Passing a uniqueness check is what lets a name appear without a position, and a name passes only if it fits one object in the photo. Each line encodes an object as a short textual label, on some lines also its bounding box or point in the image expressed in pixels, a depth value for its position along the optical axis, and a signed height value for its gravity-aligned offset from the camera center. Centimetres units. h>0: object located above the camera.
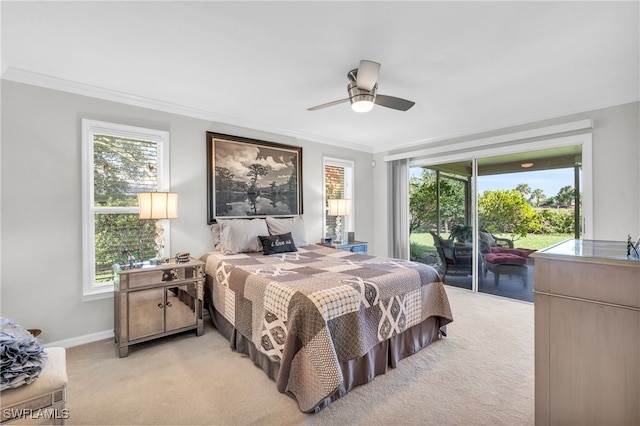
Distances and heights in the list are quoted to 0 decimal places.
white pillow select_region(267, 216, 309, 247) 391 -20
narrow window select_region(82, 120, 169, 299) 288 +26
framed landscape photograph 370 +50
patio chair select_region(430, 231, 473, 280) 461 -72
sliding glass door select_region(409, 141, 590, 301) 376 +0
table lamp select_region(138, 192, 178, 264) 281 +8
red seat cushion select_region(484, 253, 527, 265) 415 -68
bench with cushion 127 -85
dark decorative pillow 347 -37
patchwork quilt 182 -72
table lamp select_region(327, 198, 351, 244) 468 +10
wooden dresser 135 -63
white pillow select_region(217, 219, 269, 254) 343 -27
